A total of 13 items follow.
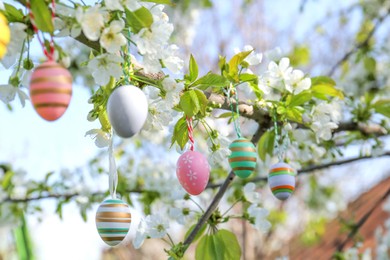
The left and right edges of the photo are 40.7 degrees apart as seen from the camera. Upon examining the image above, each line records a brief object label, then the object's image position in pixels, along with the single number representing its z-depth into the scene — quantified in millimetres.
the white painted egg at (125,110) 843
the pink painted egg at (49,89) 760
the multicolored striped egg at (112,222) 1027
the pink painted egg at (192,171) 1056
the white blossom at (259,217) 1514
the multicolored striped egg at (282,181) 1270
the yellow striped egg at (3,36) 718
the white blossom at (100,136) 1109
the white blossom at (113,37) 848
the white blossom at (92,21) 829
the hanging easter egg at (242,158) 1174
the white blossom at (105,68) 875
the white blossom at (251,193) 1599
